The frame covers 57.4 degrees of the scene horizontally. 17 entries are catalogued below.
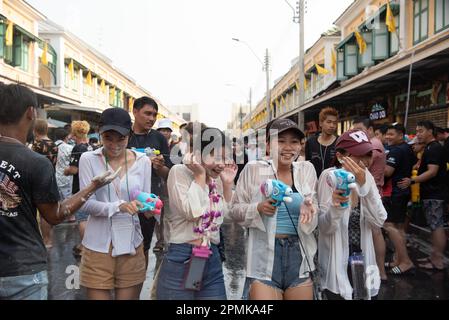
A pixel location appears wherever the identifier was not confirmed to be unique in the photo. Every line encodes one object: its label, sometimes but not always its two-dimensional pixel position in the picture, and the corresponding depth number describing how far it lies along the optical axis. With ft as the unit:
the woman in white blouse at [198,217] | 8.64
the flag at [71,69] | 94.02
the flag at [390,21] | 50.26
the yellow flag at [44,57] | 79.15
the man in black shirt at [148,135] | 13.43
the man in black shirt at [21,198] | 6.93
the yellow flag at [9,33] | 63.31
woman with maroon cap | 8.85
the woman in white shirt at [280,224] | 8.62
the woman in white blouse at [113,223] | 9.03
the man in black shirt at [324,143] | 15.98
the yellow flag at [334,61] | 73.95
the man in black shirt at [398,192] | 17.56
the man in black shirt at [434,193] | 18.07
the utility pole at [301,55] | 59.62
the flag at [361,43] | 58.18
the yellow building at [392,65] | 33.38
